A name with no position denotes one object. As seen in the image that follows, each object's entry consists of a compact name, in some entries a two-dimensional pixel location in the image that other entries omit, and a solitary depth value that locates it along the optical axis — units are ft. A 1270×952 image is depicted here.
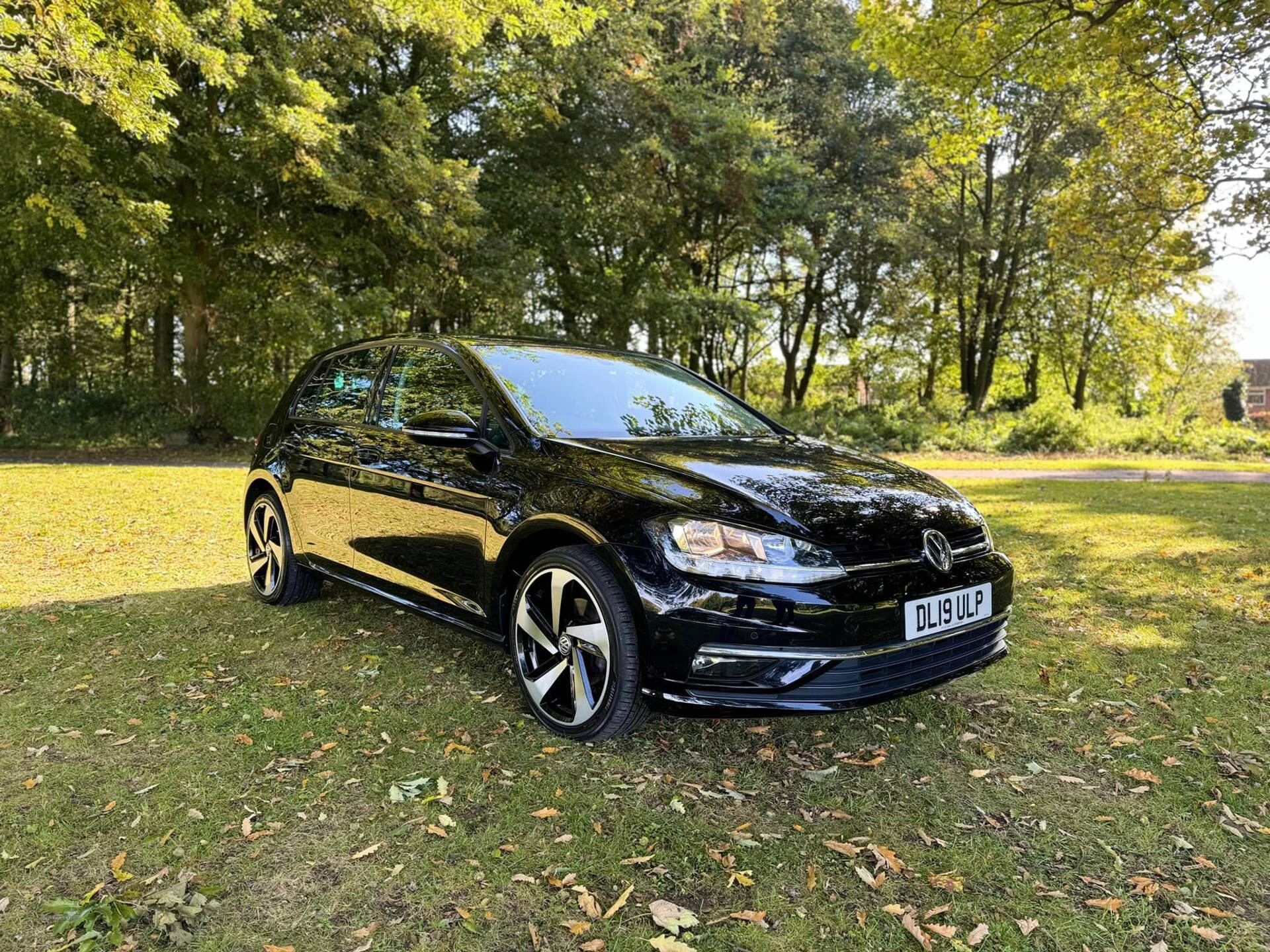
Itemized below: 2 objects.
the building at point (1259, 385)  228.02
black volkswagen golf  9.11
